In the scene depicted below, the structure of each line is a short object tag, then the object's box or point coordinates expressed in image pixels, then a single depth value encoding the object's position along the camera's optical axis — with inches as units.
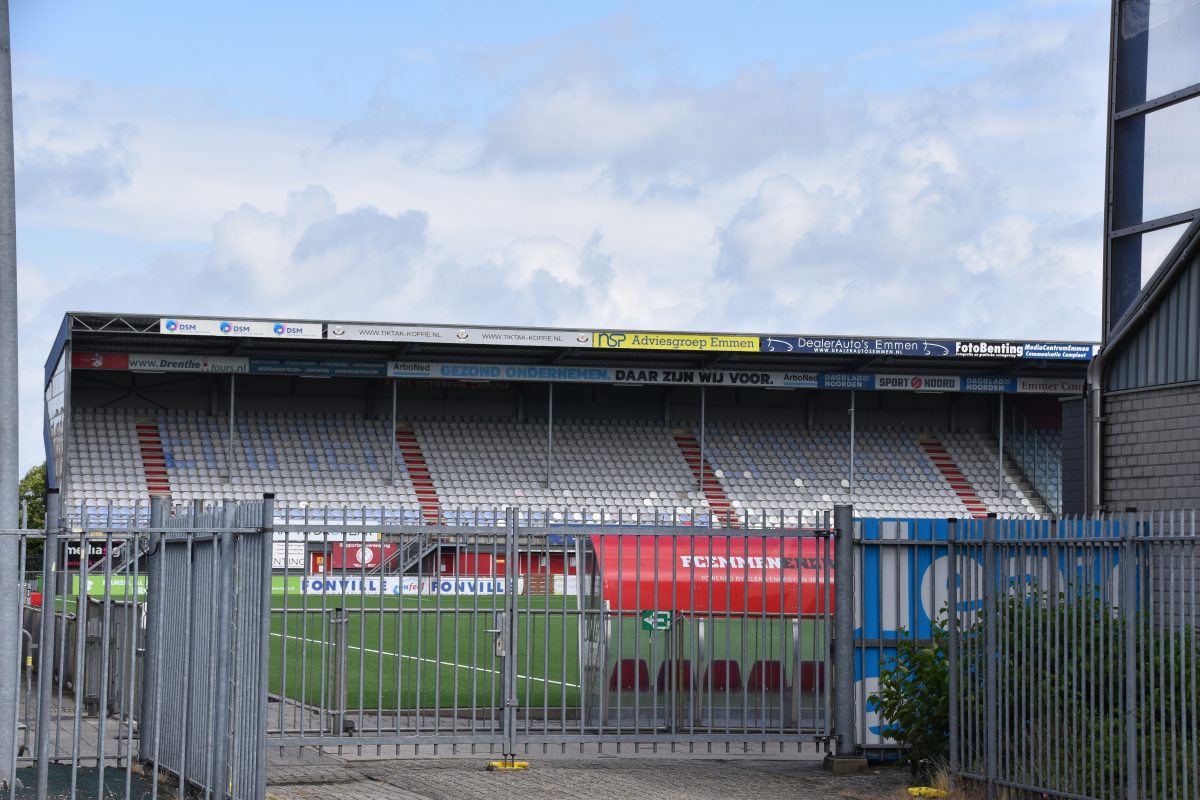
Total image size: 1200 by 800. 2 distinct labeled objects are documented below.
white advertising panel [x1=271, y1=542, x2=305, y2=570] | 1136.2
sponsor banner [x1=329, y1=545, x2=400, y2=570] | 1033.5
